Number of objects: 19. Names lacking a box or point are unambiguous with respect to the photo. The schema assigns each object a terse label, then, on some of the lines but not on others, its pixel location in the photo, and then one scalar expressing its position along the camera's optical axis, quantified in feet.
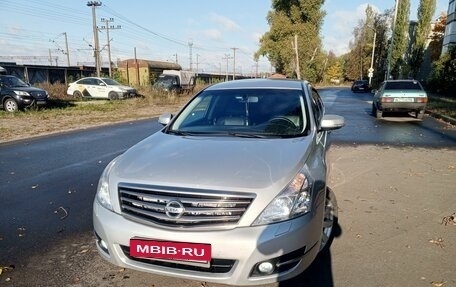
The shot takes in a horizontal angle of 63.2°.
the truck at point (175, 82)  98.74
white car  81.15
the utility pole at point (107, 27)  158.67
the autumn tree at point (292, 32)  162.20
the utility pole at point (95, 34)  112.58
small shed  136.36
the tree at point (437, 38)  157.69
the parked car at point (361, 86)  145.79
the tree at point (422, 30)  133.90
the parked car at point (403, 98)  46.16
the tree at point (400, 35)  147.54
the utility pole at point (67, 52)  225.68
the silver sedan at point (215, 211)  8.11
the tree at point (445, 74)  78.07
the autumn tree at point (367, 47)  208.86
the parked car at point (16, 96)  54.19
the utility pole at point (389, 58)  118.20
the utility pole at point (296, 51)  142.05
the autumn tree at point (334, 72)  301.84
